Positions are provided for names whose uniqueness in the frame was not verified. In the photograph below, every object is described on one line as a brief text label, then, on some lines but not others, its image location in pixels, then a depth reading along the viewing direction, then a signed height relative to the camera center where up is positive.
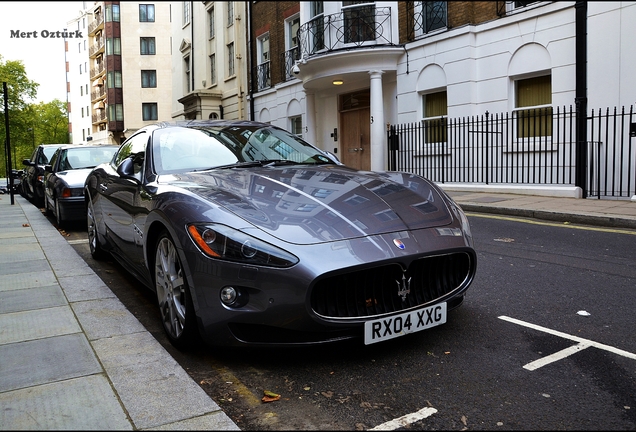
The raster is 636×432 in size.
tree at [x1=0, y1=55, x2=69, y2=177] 39.53 +5.07
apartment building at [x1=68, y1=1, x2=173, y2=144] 58.94 +11.18
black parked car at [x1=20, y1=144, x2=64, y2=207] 13.83 +0.11
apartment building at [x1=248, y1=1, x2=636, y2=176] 12.18 +2.79
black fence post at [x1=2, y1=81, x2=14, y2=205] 12.73 +0.58
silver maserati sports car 3.04 -0.48
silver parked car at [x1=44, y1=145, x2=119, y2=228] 9.26 -0.07
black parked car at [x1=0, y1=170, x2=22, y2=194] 19.77 -0.40
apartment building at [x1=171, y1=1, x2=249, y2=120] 27.31 +5.92
